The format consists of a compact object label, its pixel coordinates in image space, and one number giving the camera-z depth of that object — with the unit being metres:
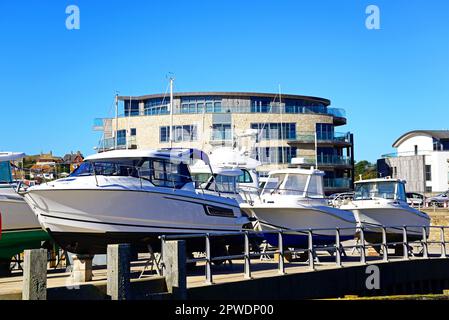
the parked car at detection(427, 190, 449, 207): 52.64
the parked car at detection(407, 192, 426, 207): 51.09
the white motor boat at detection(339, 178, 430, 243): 25.64
